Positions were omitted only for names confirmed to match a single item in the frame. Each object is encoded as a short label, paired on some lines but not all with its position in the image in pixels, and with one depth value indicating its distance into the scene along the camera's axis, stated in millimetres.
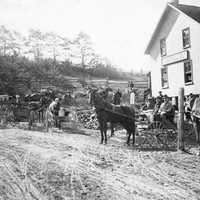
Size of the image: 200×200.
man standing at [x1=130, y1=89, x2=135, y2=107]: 20769
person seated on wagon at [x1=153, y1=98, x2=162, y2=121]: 12812
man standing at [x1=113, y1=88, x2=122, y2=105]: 18928
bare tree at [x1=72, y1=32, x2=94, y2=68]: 52281
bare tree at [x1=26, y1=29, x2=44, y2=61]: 50378
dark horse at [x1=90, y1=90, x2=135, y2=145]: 11688
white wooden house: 20688
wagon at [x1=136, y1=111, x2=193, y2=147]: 11977
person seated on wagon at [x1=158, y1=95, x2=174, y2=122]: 12523
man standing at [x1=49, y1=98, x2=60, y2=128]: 15828
